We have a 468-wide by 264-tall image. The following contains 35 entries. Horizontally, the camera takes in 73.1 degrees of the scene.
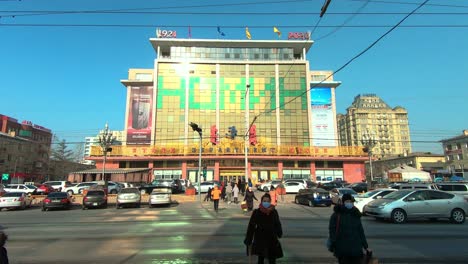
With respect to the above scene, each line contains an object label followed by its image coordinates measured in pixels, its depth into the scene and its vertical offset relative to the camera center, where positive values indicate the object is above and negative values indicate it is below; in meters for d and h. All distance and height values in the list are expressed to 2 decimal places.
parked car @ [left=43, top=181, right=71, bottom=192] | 39.66 -0.58
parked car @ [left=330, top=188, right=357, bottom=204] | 23.30 -1.02
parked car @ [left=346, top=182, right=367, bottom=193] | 36.16 -0.84
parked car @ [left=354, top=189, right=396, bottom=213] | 19.67 -1.08
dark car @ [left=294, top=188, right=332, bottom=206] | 24.64 -1.35
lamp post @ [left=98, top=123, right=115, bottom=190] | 41.00 +5.01
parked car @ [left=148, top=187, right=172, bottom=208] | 25.17 -1.41
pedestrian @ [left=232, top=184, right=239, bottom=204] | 27.00 -1.10
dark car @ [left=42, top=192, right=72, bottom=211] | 24.45 -1.60
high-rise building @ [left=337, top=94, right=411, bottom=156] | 144.88 +25.25
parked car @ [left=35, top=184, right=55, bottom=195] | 37.84 -1.05
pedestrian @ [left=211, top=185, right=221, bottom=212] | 21.17 -1.06
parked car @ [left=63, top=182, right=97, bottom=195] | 37.19 -0.90
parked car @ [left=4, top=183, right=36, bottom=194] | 36.88 -0.90
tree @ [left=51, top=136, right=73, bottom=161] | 81.75 +7.29
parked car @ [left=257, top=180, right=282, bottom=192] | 38.44 -0.63
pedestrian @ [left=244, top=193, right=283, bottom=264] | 5.41 -0.93
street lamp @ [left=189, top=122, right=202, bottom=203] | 25.22 +4.28
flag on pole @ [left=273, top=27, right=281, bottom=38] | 72.54 +34.32
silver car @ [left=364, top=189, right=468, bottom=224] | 15.01 -1.30
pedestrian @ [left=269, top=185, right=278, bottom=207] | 22.80 -1.15
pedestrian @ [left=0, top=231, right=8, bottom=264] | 3.95 -0.89
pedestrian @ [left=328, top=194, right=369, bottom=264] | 5.02 -0.89
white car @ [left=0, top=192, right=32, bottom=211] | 25.23 -1.58
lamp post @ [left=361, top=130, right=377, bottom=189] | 45.83 +5.07
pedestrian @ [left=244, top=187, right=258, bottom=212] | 20.44 -1.23
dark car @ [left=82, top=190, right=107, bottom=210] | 25.12 -1.48
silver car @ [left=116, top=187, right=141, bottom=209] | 24.98 -1.40
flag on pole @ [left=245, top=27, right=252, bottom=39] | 72.69 +33.39
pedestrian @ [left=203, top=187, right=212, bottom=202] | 29.26 -1.66
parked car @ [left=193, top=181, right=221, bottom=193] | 37.59 -0.64
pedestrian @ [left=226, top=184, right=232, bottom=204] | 28.40 -1.69
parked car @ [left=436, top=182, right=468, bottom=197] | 21.11 -0.50
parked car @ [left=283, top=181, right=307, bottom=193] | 36.31 -0.71
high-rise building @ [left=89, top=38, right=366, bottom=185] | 56.81 +14.04
